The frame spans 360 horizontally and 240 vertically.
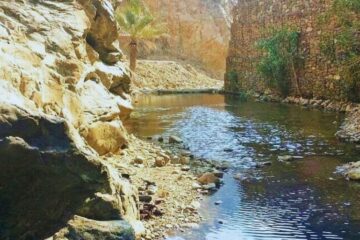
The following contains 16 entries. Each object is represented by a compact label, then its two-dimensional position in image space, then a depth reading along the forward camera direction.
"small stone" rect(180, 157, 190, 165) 8.86
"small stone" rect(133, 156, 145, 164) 8.40
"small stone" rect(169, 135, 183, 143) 11.26
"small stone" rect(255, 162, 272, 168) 8.60
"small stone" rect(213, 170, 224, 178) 7.81
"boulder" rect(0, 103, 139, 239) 3.21
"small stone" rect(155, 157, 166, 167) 8.44
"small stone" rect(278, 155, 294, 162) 9.03
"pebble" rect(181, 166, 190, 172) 8.23
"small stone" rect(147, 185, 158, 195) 6.42
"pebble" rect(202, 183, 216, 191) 7.04
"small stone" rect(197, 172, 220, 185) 7.35
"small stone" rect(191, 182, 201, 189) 7.06
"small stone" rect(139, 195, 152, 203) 5.99
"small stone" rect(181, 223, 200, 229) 5.41
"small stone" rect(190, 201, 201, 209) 6.11
